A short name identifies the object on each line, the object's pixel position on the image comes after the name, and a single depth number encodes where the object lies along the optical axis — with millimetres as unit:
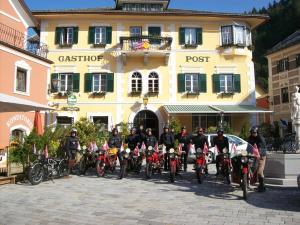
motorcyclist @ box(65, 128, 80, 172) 10913
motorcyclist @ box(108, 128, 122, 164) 10997
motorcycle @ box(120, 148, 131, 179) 10230
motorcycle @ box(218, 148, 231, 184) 8730
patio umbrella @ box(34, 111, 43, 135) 14002
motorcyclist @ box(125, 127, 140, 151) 11420
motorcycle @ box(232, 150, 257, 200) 7085
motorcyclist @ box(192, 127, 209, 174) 9979
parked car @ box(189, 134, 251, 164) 14007
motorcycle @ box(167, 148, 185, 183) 9439
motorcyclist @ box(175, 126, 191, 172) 11348
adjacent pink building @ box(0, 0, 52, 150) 14396
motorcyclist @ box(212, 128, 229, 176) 9118
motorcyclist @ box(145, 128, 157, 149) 10728
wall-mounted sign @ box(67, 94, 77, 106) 19022
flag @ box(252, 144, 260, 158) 7507
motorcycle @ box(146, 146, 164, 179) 10030
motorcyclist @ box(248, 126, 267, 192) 7711
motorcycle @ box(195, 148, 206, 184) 9196
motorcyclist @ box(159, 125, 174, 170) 10865
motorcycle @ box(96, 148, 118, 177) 10651
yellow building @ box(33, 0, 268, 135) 21301
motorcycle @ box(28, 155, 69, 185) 9006
